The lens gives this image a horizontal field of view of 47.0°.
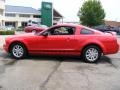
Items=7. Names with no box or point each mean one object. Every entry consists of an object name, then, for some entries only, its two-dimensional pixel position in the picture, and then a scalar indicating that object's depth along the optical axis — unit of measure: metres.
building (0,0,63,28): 40.76
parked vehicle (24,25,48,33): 15.88
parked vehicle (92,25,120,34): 19.30
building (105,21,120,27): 38.40
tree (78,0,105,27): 29.23
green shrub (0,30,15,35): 14.53
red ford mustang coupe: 5.25
